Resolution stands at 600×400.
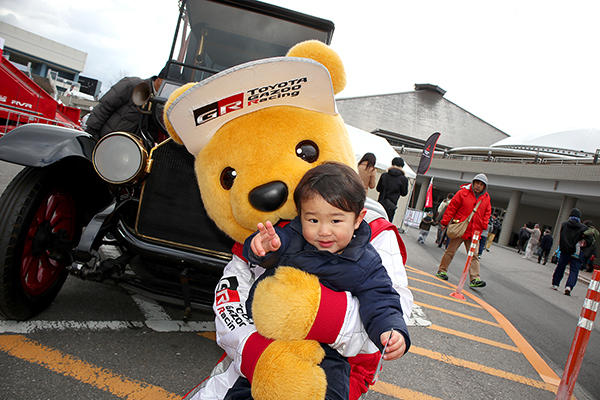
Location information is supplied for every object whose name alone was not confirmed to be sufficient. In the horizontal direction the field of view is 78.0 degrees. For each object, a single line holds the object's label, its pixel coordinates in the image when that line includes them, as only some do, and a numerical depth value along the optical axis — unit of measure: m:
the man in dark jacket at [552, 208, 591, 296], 8.40
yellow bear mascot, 1.25
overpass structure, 20.19
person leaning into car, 3.58
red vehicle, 9.77
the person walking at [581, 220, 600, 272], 8.48
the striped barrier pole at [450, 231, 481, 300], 5.52
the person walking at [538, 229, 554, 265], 16.79
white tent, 12.27
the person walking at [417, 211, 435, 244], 10.07
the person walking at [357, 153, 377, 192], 6.52
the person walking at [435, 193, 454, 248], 10.04
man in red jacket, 6.26
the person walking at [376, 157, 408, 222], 8.09
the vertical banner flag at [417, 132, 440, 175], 16.27
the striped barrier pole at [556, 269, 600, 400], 2.75
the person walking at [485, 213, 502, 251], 15.22
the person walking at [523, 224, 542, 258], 17.58
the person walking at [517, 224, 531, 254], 19.98
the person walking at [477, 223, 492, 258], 10.71
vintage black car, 2.01
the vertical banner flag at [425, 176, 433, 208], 14.03
